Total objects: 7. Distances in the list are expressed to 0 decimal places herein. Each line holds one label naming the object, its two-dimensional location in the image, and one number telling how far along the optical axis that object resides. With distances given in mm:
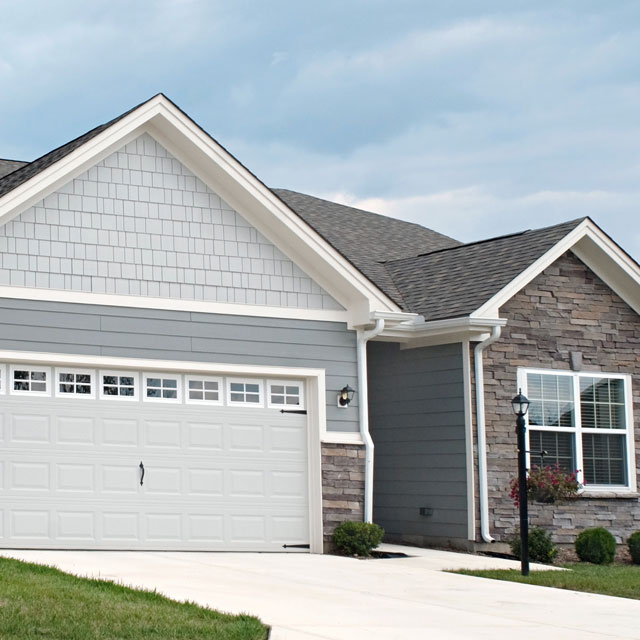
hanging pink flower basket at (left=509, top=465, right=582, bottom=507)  16641
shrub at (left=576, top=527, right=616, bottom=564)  16469
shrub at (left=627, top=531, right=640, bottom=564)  17031
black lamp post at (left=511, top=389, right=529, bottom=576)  13922
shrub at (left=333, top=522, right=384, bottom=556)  15703
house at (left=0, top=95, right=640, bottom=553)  14617
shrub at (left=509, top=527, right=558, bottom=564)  16125
